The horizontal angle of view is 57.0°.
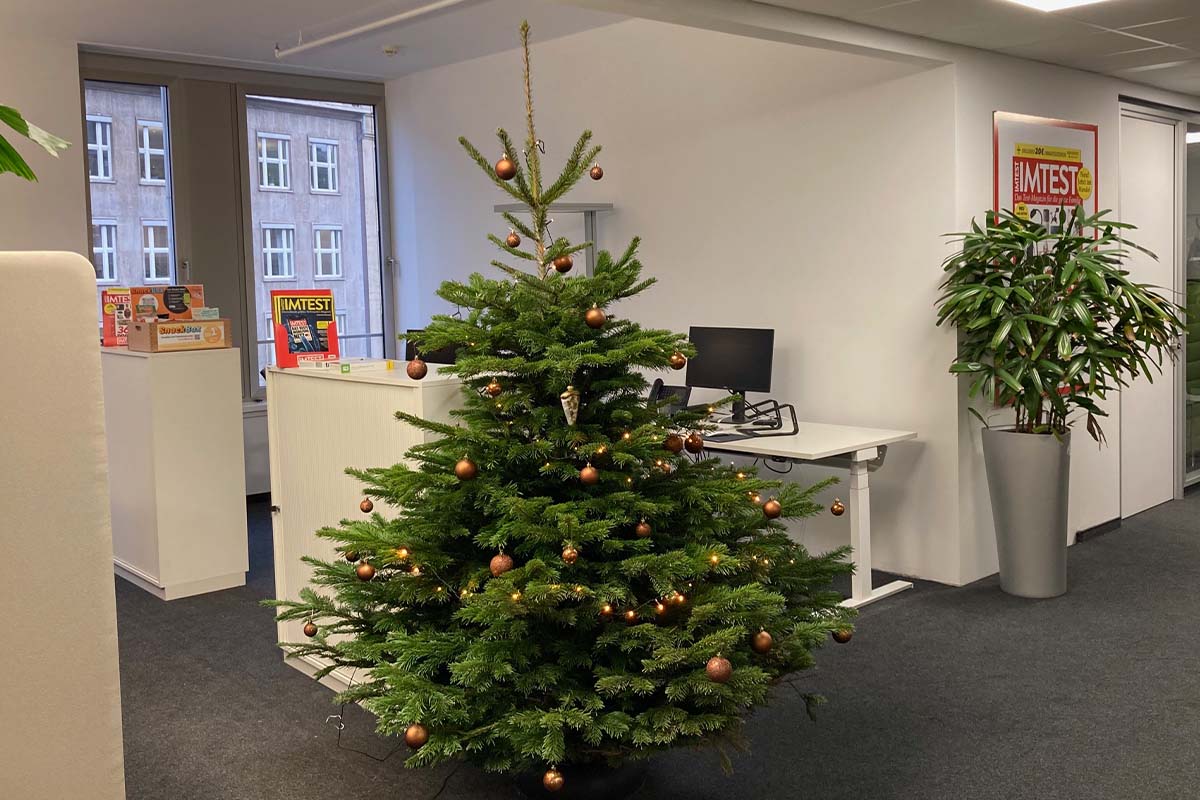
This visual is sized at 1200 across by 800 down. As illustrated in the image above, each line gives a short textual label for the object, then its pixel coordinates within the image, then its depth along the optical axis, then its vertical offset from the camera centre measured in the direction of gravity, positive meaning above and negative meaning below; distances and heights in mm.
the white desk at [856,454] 4617 -551
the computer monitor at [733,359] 5203 -159
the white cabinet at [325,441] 3387 -352
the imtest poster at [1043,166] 5176 +748
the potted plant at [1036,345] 4621 -114
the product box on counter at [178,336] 5078 +19
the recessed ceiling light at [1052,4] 4074 +1166
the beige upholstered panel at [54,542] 1704 -313
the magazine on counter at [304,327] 4059 +35
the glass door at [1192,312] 6766 +9
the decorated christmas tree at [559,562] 2408 -537
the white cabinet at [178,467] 5086 -597
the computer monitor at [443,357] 4320 -94
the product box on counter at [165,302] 5199 +182
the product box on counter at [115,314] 5562 +137
